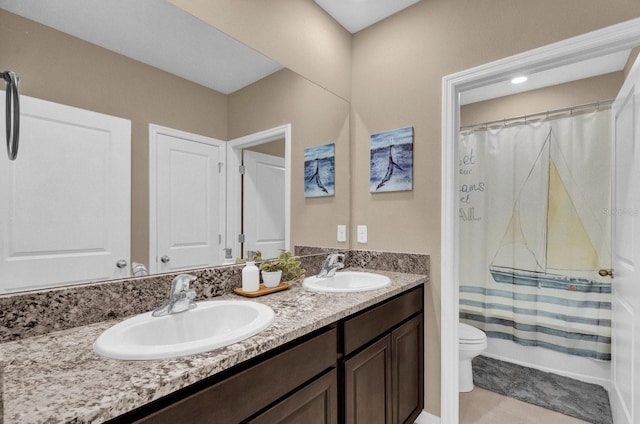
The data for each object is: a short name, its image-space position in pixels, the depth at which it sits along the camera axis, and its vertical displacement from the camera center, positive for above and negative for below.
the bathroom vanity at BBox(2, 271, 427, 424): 0.60 -0.41
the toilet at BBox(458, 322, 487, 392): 2.14 -0.94
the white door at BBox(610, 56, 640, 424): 1.41 -0.21
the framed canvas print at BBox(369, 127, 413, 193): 1.92 +0.31
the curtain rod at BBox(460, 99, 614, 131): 2.29 +0.77
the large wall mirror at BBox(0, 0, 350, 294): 0.91 +0.30
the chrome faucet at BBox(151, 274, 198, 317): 1.06 -0.30
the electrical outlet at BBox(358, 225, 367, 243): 2.12 -0.15
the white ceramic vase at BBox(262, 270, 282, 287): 1.44 -0.31
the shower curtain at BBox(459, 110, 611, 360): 2.30 -0.18
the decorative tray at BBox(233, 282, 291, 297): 1.33 -0.35
